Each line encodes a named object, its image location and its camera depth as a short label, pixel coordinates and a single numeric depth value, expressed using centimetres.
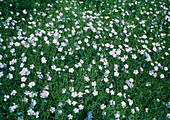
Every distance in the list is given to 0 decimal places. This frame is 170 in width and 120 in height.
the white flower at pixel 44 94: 266
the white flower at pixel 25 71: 288
